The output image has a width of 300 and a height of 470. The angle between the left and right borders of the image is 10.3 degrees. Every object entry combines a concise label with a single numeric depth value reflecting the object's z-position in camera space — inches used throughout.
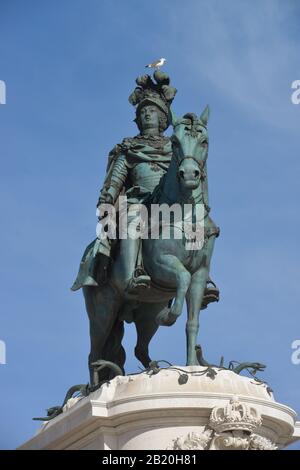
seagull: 940.6
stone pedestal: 773.9
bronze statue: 832.9
